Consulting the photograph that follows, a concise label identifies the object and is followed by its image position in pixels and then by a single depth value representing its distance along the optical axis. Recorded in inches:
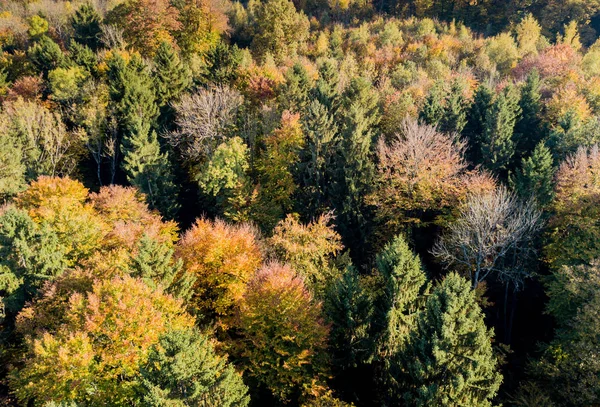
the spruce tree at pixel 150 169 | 1883.6
